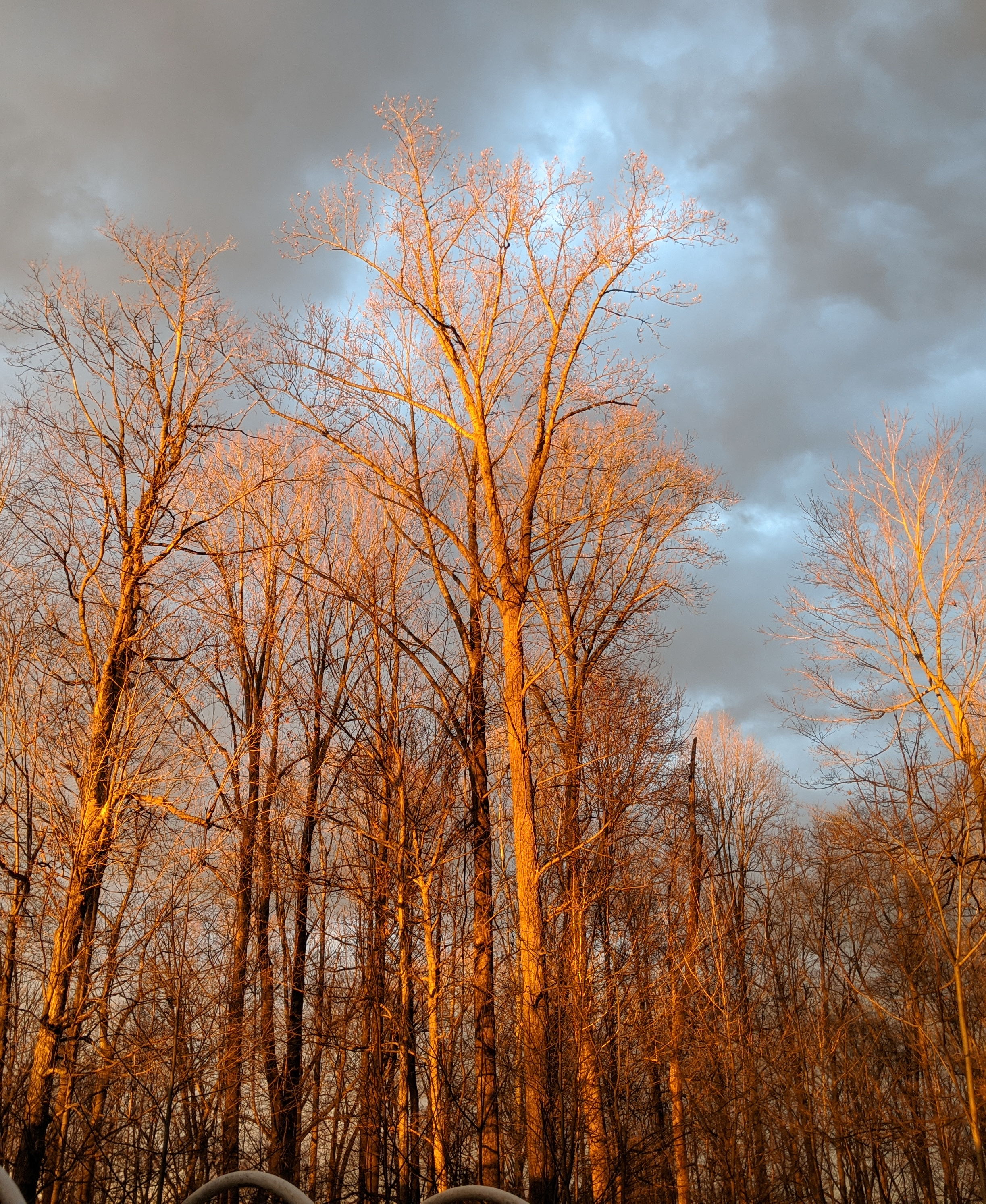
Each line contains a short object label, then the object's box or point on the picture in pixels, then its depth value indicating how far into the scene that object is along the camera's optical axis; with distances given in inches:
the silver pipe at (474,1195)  202.4
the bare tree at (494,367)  483.5
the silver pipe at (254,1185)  199.2
